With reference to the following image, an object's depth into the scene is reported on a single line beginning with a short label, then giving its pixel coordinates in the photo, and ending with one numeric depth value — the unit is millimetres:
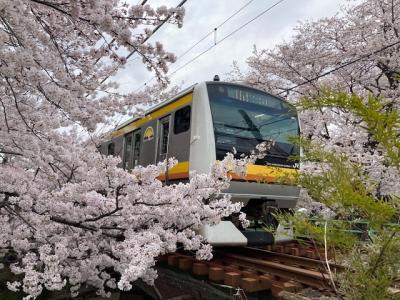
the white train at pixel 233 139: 6242
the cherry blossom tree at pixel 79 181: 3051
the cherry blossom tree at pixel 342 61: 11531
